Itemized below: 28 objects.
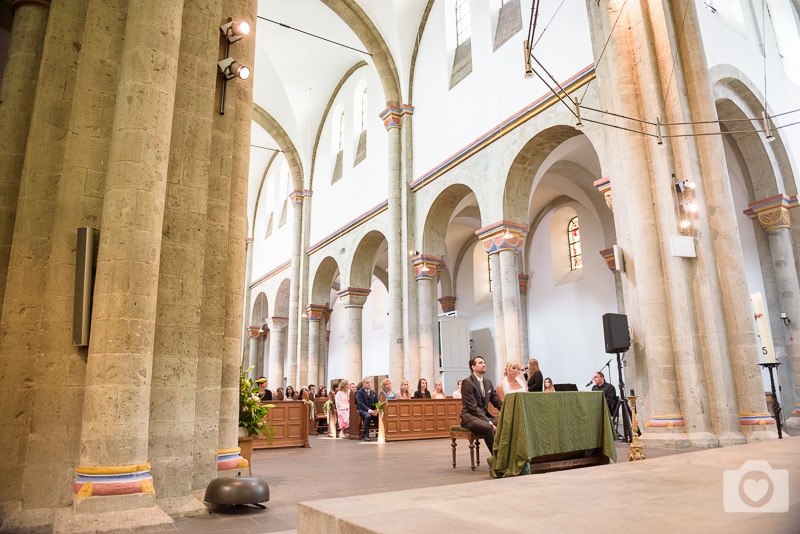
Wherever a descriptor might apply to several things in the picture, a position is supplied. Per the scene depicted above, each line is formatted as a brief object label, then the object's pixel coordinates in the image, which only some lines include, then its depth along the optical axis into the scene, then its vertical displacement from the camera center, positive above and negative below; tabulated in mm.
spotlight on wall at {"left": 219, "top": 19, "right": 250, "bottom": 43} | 5410 +3516
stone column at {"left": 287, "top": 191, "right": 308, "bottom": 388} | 20250 +3735
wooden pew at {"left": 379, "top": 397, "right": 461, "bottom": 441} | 11242 -606
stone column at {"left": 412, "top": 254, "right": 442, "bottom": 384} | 14289 +1941
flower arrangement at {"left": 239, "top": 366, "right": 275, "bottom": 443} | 5895 -181
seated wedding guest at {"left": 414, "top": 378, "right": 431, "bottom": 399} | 12398 -52
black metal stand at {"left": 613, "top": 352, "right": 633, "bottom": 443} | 7662 -506
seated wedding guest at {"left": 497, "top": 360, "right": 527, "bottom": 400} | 6059 +69
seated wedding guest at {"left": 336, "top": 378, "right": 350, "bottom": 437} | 12695 -394
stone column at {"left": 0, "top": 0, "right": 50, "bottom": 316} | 4531 +2537
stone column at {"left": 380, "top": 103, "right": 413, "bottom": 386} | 15047 +4272
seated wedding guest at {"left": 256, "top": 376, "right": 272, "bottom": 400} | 11772 -31
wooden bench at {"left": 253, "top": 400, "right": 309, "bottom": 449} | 10469 -593
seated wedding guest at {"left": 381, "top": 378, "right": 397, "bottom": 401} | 11852 +13
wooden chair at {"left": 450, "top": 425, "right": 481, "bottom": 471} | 6320 -557
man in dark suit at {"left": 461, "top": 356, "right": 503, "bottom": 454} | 6016 -216
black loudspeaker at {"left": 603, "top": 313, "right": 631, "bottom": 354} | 7816 +724
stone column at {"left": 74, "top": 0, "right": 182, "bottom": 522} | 3807 +901
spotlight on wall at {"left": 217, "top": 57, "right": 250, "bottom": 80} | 5262 +3066
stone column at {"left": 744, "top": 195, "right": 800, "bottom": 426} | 11305 +2042
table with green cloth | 5195 -421
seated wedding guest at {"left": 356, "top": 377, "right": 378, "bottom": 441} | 11836 -292
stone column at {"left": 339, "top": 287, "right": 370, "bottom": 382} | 17391 +2024
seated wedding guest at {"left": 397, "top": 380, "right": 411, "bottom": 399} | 12531 -21
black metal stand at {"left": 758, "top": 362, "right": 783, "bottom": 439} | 7113 -375
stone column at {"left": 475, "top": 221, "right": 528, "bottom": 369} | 11680 +2389
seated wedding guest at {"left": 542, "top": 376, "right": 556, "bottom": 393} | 9852 +9
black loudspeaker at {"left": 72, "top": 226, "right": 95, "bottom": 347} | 3977 +761
